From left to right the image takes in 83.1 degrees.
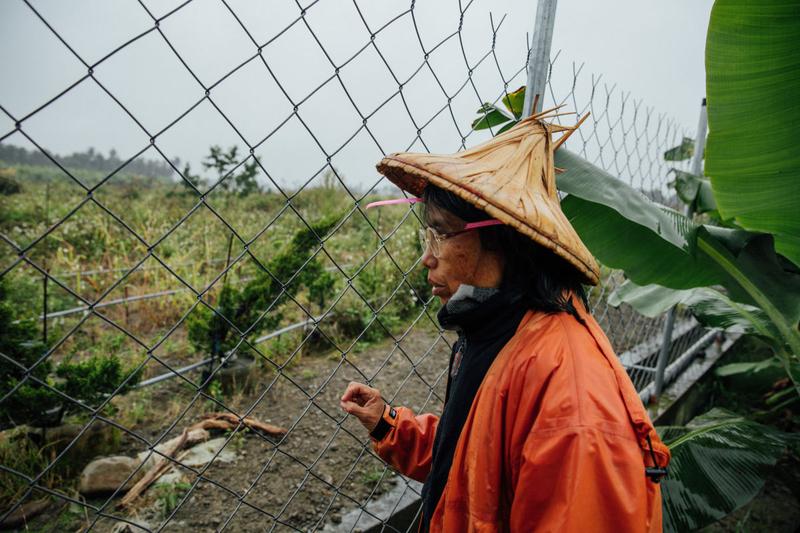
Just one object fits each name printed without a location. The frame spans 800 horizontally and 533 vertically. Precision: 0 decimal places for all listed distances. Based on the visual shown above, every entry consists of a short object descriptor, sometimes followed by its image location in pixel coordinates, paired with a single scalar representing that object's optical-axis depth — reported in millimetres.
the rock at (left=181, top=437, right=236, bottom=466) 2631
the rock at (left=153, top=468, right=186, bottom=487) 2439
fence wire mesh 2133
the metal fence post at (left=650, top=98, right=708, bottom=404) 3275
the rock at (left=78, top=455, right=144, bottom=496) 2381
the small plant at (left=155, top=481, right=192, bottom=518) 2248
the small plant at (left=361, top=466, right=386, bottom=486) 2539
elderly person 860
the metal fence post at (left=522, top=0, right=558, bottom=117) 1468
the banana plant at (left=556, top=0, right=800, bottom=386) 1426
